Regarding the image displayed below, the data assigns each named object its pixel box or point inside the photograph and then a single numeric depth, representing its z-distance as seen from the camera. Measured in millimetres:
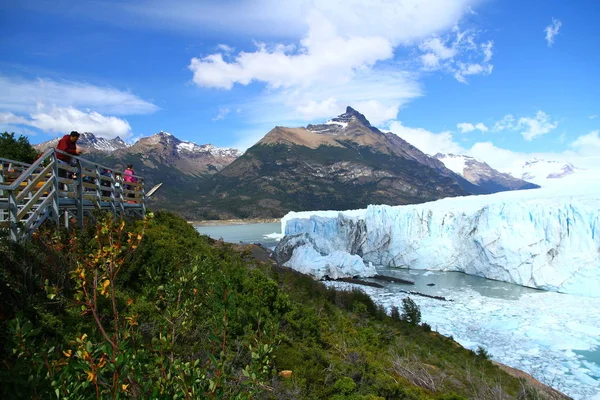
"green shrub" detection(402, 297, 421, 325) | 15914
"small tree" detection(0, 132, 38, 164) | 12078
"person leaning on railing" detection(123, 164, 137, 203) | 9602
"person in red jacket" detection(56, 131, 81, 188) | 6307
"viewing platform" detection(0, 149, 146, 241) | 4223
